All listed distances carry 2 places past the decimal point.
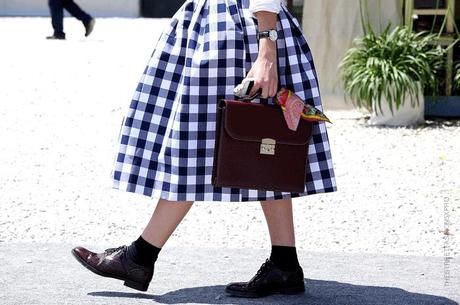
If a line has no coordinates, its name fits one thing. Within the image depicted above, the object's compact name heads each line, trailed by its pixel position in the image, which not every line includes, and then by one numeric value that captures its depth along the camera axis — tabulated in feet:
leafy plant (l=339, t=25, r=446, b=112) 55.98
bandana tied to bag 26.45
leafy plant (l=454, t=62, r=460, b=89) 58.39
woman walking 26.86
